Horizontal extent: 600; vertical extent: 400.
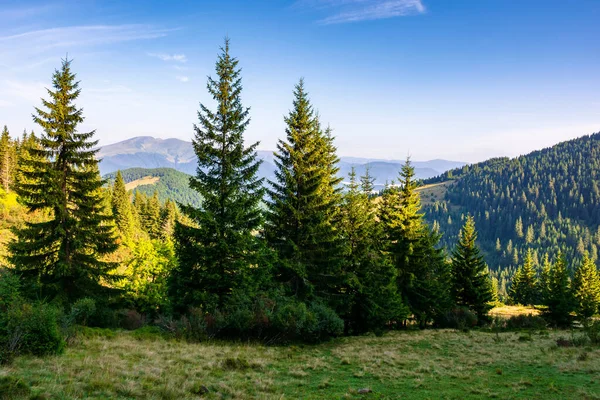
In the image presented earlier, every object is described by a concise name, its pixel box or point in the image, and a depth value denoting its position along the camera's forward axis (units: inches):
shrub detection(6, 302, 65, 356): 378.6
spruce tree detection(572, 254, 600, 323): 2076.3
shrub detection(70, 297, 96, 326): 689.6
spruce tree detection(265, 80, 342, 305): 924.6
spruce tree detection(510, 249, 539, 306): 3016.7
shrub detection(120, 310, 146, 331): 969.3
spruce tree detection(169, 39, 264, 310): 796.0
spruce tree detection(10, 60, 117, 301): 814.5
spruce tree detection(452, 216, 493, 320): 1550.2
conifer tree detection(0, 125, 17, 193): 2586.1
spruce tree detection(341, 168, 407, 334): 1024.2
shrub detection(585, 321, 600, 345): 796.6
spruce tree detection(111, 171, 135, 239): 2518.5
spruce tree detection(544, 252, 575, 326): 1584.6
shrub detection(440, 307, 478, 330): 1352.1
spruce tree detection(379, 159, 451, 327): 1272.1
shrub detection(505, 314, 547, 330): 1382.9
